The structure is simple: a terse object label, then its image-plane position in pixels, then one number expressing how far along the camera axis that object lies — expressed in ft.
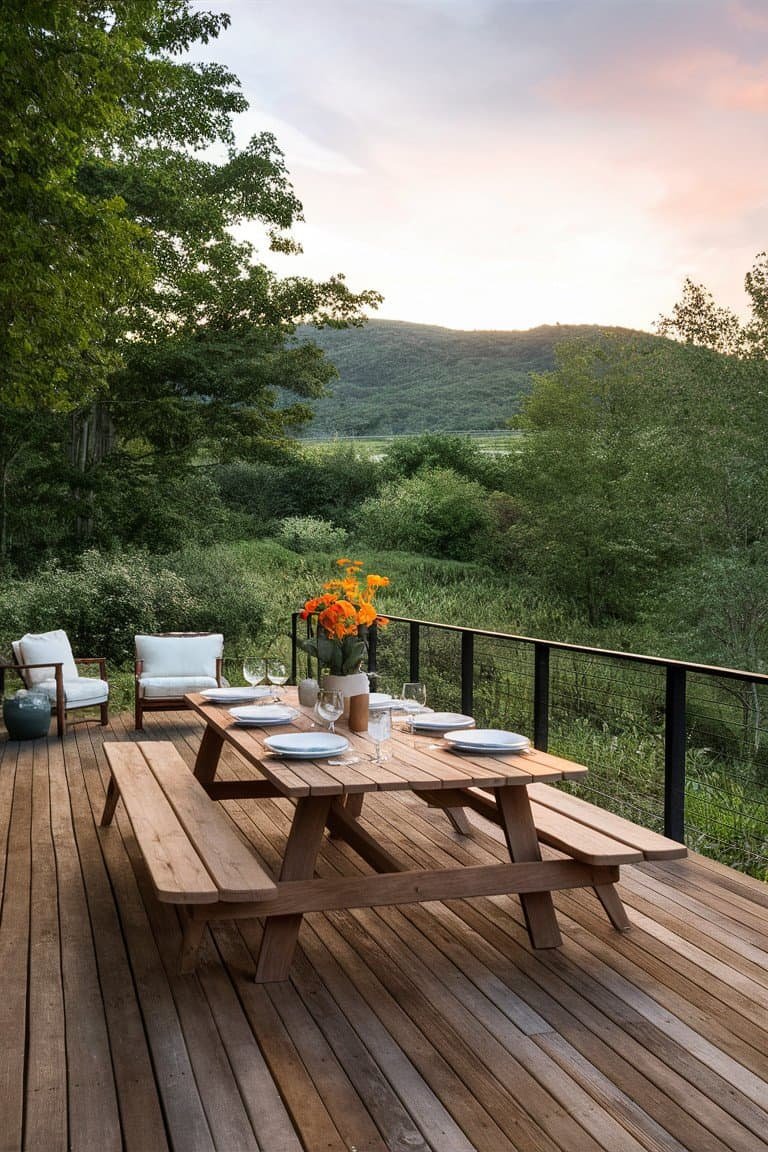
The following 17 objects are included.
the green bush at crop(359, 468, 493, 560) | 85.15
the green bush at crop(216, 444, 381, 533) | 84.94
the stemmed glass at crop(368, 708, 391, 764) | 10.31
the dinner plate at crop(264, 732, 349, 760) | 10.23
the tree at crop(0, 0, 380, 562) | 26.08
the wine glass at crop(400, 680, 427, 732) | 12.44
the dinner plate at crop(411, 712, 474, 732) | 11.80
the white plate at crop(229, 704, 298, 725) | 12.23
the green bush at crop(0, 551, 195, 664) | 35.65
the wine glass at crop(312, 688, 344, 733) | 11.07
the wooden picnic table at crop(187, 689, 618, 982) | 9.16
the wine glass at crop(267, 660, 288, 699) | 14.65
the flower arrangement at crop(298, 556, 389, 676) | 11.74
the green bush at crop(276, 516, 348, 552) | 80.64
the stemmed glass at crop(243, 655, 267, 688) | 14.75
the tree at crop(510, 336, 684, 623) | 62.85
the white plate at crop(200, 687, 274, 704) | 14.11
